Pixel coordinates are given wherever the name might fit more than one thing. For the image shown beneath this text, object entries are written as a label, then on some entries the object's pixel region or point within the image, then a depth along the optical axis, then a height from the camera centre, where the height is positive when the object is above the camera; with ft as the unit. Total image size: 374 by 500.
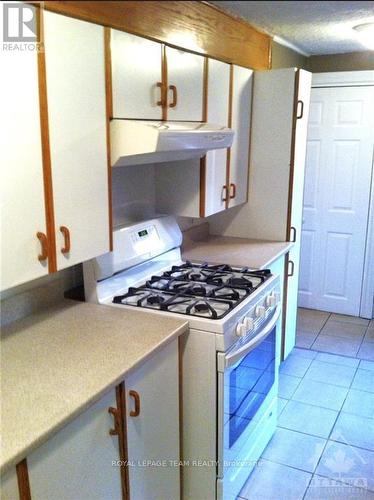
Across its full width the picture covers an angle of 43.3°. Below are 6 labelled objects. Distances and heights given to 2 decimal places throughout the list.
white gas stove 6.22 -2.57
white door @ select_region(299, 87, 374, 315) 12.65 -1.44
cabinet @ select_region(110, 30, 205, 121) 5.73 +0.82
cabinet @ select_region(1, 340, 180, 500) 4.21 -3.10
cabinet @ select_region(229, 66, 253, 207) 8.98 +0.24
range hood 5.68 +0.05
